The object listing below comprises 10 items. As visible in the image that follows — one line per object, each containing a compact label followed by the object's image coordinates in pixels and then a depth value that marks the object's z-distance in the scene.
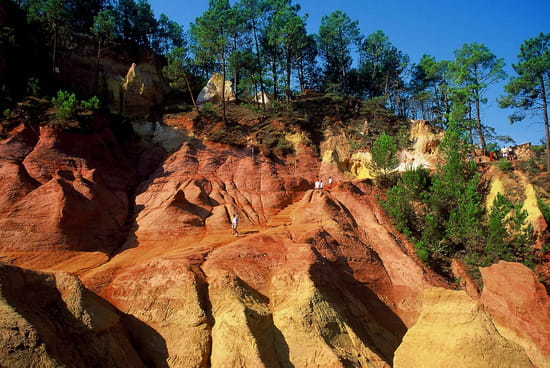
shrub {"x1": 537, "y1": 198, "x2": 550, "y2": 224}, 18.77
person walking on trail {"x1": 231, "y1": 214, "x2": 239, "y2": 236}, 18.64
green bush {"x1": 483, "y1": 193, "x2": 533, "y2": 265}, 17.48
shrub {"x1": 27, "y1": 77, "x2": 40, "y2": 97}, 22.88
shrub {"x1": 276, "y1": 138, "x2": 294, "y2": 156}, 27.64
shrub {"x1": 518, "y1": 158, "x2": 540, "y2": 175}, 23.00
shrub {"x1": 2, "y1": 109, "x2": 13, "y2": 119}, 20.17
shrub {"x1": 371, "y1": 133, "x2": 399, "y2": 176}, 24.28
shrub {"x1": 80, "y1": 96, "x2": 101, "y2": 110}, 22.77
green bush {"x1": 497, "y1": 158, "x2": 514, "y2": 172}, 22.42
